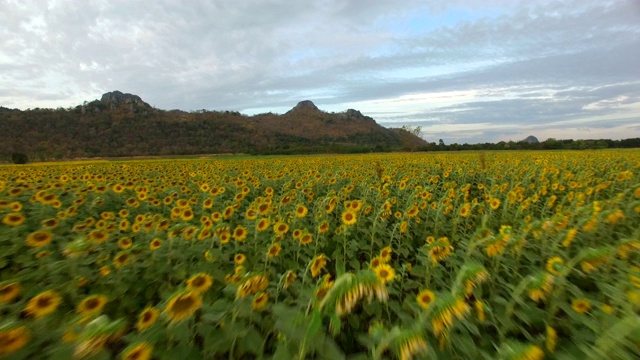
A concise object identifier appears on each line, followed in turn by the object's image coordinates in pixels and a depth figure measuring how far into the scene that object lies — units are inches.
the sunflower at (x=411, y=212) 142.4
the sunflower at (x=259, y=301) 60.2
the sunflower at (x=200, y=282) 60.5
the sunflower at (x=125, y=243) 105.0
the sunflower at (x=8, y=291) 55.5
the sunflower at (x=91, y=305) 58.9
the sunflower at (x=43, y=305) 51.9
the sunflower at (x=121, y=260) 90.1
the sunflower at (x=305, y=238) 115.1
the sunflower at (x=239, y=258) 98.8
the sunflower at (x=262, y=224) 120.3
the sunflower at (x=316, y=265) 75.5
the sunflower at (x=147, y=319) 54.3
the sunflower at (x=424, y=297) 73.0
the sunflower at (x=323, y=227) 120.8
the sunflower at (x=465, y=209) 149.8
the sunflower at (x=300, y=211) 135.0
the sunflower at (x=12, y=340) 40.4
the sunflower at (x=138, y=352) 41.9
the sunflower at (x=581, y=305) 65.4
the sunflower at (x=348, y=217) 124.7
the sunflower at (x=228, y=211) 136.7
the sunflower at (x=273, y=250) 100.9
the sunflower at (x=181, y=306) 48.5
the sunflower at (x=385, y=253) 100.3
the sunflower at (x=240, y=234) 120.7
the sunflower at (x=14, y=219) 112.9
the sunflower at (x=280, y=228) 119.0
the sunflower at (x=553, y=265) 78.3
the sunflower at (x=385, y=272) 81.1
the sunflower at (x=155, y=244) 101.3
